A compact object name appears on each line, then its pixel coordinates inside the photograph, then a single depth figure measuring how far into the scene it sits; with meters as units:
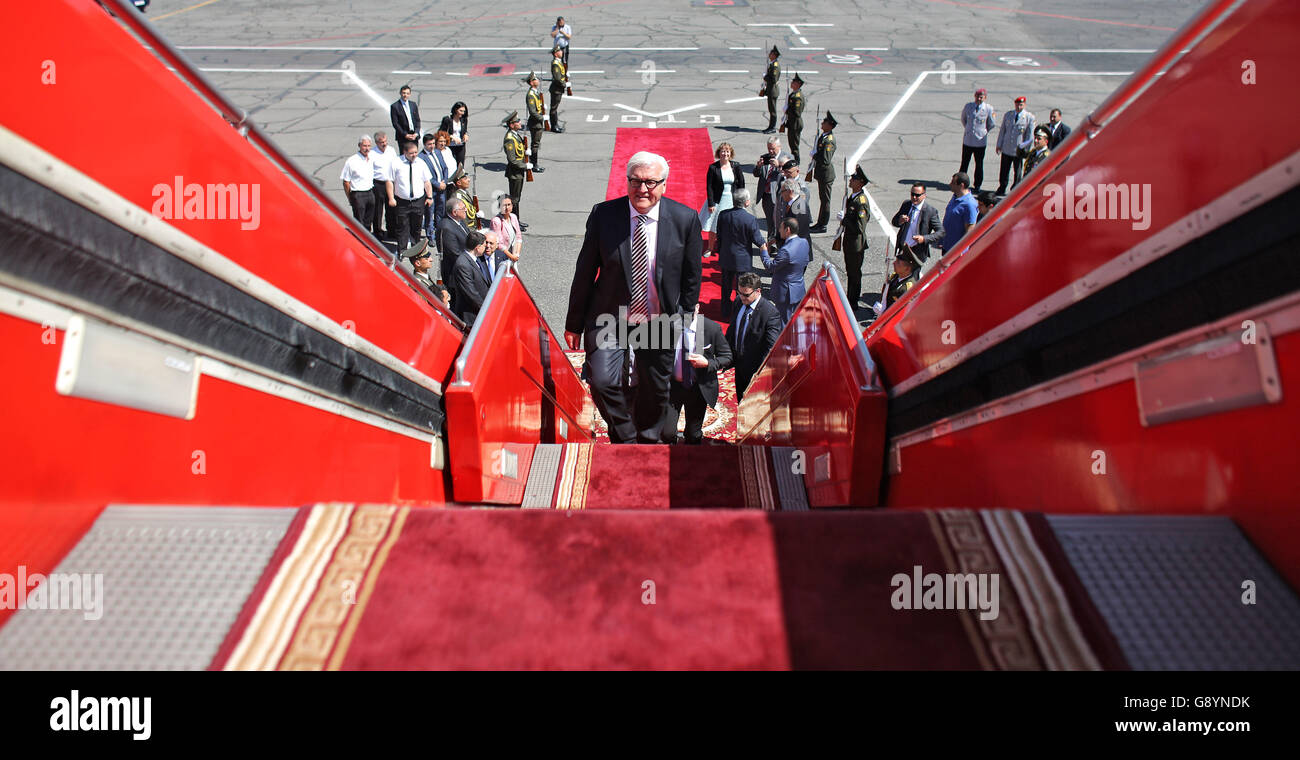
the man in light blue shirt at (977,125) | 13.98
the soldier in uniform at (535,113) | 14.52
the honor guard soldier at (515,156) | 12.38
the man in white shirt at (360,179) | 11.62
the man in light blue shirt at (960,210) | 10.02
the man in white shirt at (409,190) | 11.64
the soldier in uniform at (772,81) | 16.45
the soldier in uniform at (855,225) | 10.19
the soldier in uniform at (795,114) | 14.59
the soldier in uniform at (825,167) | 12.46
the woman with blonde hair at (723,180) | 11.63
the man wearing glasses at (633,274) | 5.91
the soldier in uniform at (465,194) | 9.33
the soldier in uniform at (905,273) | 7.79
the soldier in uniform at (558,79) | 16.78
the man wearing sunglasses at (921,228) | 9.95
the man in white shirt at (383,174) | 11.68
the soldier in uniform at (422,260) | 8.50
